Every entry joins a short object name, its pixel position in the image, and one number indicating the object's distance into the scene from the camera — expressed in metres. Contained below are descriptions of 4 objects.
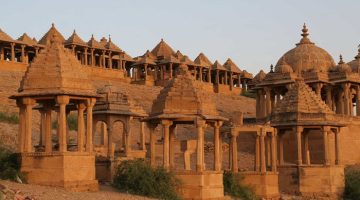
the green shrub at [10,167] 22.20
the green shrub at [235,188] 27.52
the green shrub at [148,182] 23.75
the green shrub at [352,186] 31.92
